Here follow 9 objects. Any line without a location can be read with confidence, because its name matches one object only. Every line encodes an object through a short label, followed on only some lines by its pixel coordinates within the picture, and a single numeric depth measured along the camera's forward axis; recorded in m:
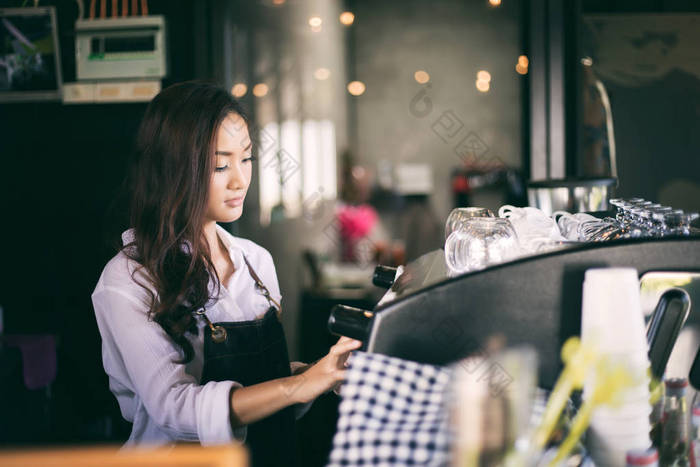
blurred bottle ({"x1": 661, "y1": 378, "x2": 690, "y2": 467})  0.91
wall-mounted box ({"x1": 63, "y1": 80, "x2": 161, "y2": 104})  2.59
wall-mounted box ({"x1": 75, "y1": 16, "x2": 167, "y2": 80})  2.55
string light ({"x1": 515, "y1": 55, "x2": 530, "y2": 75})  2.62
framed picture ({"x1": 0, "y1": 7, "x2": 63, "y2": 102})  2.60
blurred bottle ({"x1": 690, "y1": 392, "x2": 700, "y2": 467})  0.93
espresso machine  0.95
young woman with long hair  1.28
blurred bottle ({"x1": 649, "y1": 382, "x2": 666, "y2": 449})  0.93
